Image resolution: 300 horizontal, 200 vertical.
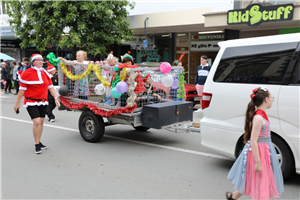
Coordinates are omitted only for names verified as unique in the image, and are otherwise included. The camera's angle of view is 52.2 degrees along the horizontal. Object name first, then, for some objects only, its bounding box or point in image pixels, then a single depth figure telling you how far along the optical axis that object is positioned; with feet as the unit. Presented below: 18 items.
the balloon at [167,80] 21.83
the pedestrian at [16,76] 55.22
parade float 19.66
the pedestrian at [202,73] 34.58
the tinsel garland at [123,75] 19.61
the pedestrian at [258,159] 10.34
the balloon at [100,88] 21.75
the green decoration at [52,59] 24.14
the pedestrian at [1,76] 55.26
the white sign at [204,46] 54.49
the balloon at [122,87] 19.15
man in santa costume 19.44
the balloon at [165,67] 21.26
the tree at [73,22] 44.91
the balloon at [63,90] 23.08
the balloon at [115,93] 19.55
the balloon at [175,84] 23.36
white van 13.51
